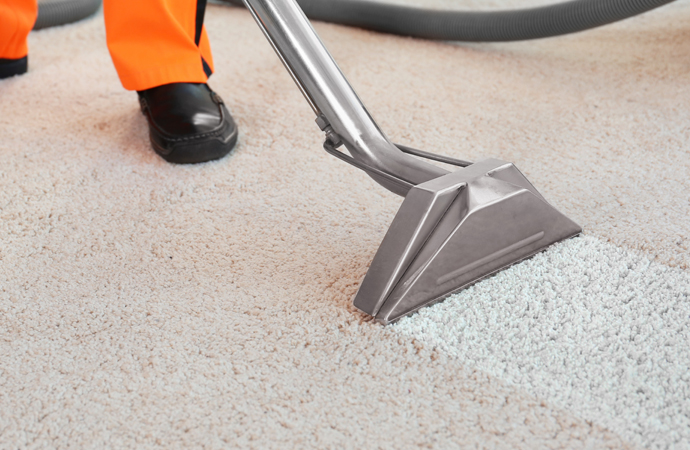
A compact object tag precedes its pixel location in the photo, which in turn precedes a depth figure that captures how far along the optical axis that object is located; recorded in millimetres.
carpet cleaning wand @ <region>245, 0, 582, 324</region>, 1859
